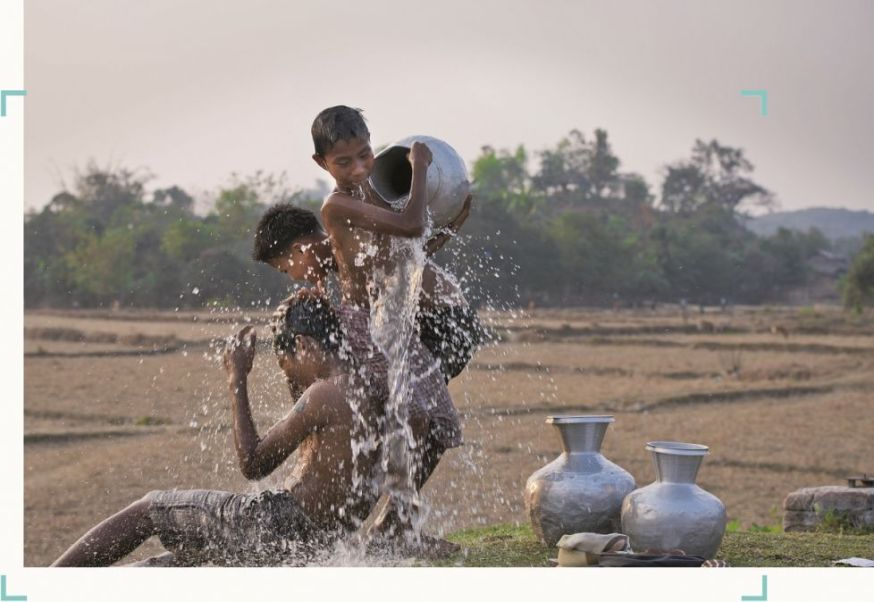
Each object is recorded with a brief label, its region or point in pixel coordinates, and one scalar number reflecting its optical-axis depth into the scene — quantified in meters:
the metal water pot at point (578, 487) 3.79
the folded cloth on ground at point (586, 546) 3.35
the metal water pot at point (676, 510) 3.55
